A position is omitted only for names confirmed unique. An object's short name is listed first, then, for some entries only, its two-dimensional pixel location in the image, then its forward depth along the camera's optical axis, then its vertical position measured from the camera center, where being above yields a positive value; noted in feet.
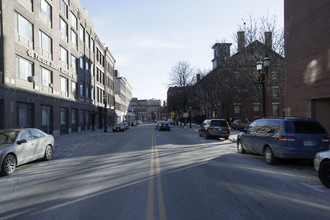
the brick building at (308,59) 42.39 +10.69
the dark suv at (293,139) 26.32 -3.16
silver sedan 24.12 -3.68
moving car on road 114.73 -6.08
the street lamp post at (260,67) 47.88 +9.34
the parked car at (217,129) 61.62 -4.31
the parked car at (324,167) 19.53 -4.83
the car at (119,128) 113.91 -6.61
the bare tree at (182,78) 169.99 +26.29
